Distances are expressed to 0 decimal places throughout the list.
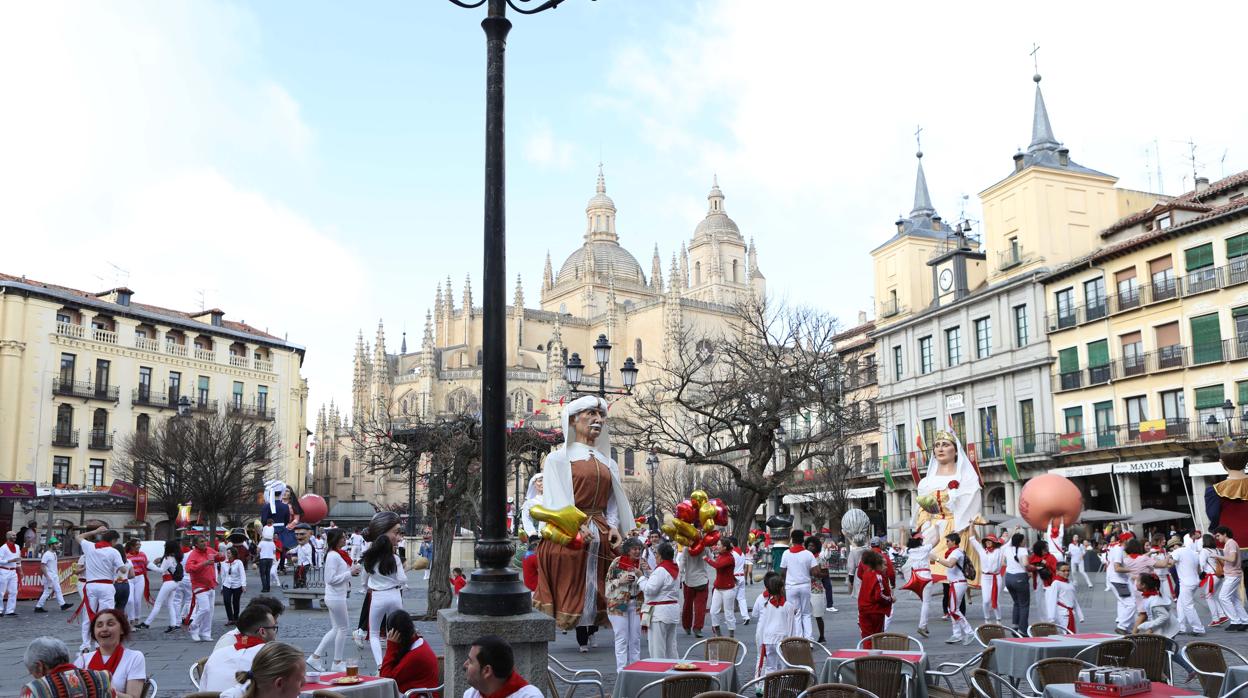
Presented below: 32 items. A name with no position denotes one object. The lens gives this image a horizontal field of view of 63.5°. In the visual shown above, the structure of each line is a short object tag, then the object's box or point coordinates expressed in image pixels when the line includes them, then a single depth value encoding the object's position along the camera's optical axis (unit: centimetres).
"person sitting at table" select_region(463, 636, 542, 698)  449
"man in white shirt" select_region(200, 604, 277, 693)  584
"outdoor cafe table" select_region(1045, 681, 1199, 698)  564
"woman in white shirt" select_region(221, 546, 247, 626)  1562
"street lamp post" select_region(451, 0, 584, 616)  622
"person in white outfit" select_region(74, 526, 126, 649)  1273
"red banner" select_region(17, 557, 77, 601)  2117
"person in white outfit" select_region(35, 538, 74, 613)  1946
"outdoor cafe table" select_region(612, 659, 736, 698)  647
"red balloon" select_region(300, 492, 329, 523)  2918
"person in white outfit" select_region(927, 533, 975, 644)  1292
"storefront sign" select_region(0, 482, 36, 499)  2483
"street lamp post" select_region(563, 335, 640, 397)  1758
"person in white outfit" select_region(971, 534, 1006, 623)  1402
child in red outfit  955
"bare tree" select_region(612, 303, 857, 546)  1878
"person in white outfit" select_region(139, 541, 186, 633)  1585
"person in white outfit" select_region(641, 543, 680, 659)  930
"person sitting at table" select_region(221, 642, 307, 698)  395
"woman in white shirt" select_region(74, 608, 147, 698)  575
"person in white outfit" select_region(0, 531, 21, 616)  1836
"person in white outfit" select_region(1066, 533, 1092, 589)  2356
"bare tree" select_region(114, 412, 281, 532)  3506
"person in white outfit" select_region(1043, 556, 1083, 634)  1236
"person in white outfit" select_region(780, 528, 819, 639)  1090
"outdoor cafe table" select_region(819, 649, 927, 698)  680
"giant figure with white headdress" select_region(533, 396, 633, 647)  954
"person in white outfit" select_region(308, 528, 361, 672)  959
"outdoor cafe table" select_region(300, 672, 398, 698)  581
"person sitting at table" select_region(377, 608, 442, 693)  638
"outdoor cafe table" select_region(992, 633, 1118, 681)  735
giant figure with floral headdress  1410
